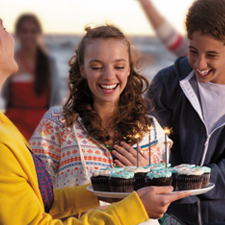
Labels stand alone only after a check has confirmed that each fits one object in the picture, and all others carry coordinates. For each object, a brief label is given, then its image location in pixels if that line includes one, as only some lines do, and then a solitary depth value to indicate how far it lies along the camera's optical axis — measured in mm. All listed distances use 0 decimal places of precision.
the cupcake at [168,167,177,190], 1907
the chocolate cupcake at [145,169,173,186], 1858
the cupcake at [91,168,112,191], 1851
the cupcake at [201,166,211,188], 1900
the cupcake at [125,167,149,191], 1877
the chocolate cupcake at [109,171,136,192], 1854
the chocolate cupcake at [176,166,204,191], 1860
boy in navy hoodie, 2117
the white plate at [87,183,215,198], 1794
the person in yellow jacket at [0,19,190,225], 1636
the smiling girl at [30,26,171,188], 2052
